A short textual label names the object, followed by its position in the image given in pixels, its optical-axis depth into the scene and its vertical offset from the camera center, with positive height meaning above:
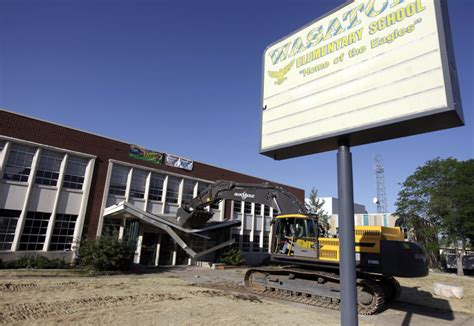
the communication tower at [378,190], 64.79 +12.03
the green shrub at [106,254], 16.92 -1.56
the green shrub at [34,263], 16.69 -2.29
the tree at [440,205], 30.47 +4.29
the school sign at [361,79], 4.25 +2.56
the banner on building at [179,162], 26.55 +5.90
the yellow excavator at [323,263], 10.50 -0.82
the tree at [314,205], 43.45 +4.71
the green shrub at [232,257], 25.09 -1.93
